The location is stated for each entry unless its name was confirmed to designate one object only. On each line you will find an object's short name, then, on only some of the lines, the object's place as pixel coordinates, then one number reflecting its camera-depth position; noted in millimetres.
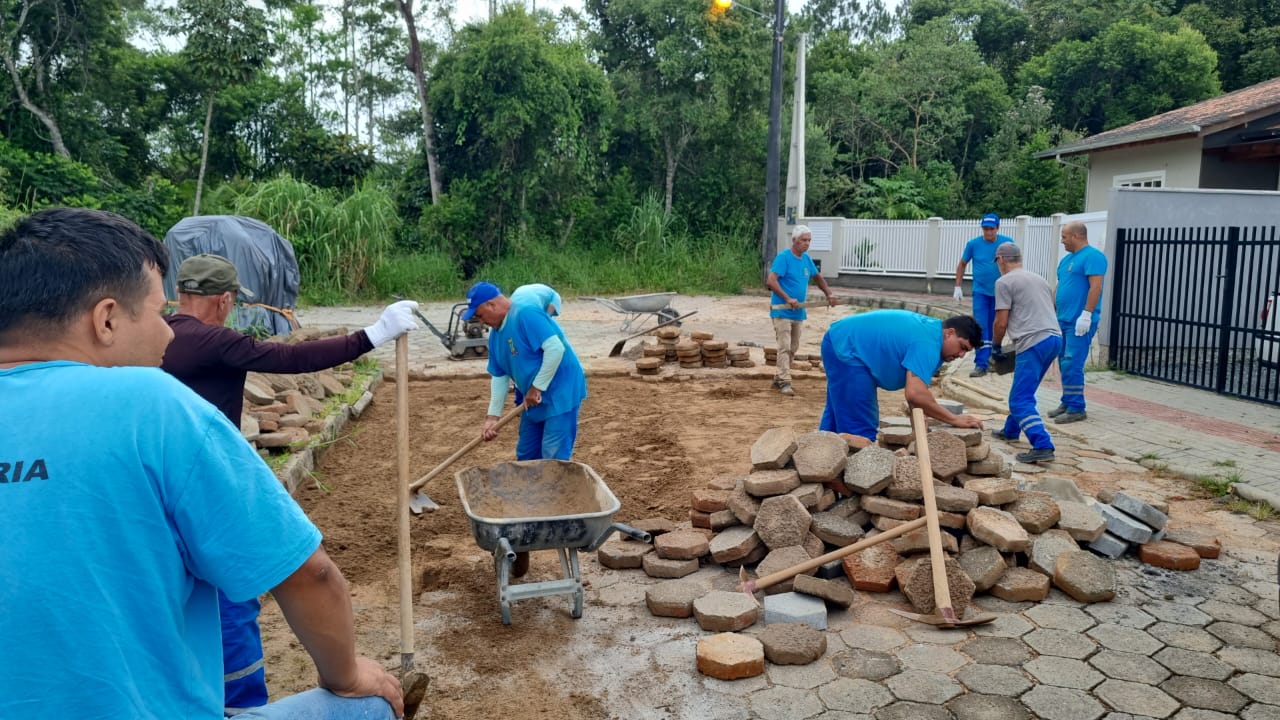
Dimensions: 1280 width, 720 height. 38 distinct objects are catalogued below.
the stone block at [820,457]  4891
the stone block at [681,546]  4941
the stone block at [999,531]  4539
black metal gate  9352
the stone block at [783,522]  4770
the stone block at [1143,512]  5070
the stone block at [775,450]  5047
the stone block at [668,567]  4863
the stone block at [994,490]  4836
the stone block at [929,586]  4316
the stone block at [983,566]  4453
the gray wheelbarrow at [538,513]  4133
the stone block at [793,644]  3871
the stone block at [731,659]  3760
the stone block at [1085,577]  4418
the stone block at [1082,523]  4898
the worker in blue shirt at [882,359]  5211
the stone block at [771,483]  4914
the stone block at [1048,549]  4602
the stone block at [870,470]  4836
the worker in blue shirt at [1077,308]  7887
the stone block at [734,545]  4832
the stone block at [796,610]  4164
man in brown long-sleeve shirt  3162
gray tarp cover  11344
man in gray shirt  6973
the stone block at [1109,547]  4957
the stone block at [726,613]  4172
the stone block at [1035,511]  4816
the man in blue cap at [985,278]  10266
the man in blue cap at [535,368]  5145
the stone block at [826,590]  4312
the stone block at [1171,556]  4816
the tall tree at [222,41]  18936
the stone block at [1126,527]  4973
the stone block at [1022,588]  4449
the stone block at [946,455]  4926
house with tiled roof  13086
